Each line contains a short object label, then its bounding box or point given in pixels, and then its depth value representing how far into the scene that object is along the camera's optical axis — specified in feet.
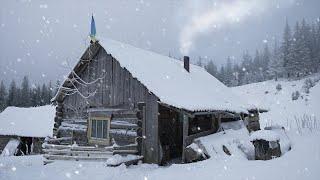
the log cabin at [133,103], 50.11
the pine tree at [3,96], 261.85
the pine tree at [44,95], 271.49
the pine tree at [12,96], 261.83
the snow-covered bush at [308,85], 165.40
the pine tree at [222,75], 300.77
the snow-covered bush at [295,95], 158.61
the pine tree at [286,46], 222.48
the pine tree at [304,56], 215.76
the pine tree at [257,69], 314.26
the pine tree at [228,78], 290.35
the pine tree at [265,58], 342.64
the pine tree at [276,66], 231.91
